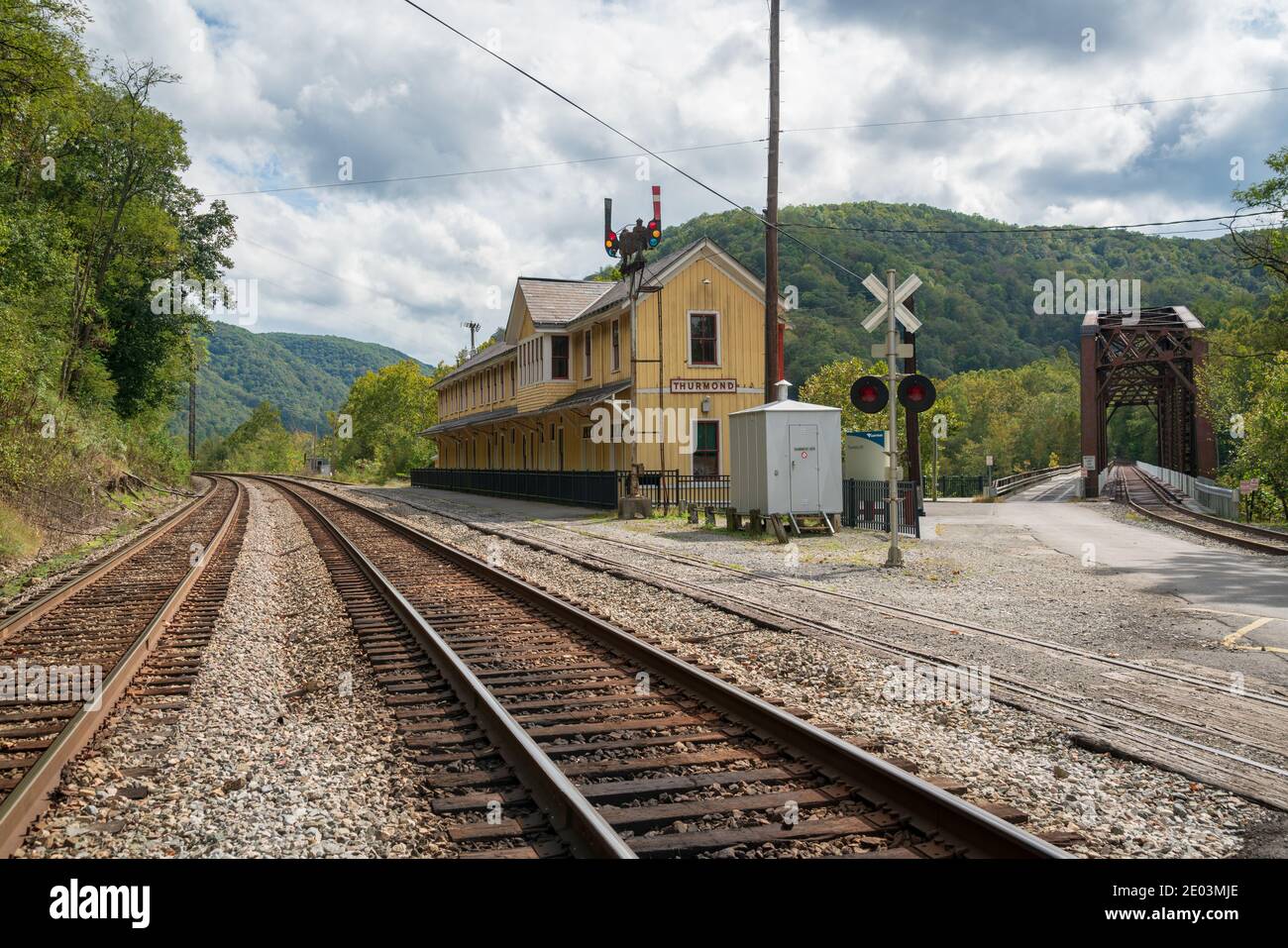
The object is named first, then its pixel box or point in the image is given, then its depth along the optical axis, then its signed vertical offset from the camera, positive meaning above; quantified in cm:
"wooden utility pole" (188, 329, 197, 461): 8228 +469
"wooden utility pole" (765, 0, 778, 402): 2220 +550
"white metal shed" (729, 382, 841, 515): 1997 +24
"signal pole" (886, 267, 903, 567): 1434 +56
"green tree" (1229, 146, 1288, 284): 2667 +676
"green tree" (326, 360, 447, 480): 8623 +576
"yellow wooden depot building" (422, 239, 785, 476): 3114 +376
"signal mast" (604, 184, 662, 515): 2273 +607
